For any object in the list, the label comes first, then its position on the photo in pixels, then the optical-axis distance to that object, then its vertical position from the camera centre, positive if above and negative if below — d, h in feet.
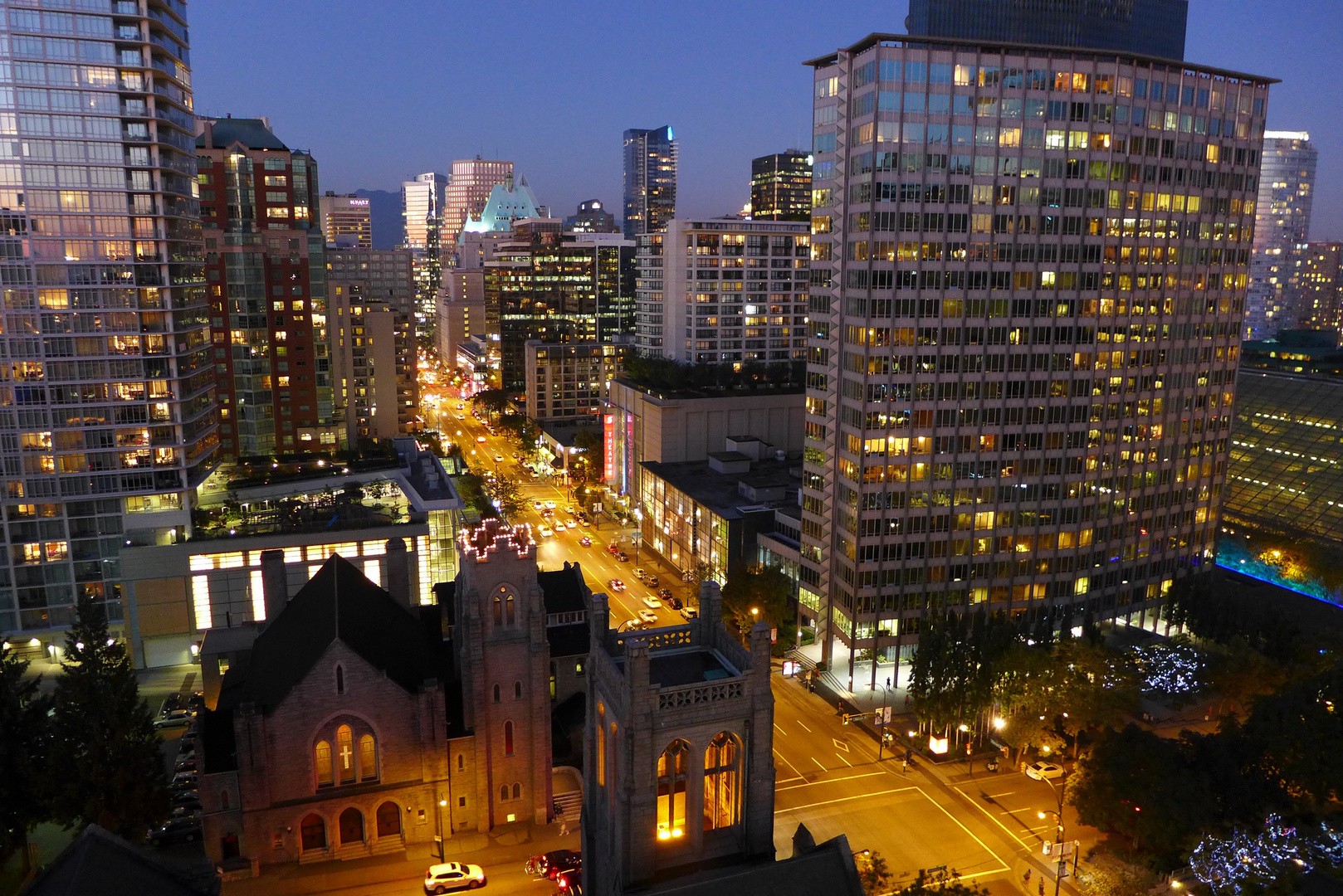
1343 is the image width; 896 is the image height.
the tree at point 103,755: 154.92 -81.13
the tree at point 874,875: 142.31 -92.00
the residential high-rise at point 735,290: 534.78 -0.40
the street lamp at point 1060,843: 158.58 -100.71
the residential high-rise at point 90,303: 259.39 -5.25
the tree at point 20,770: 154.51 -82.70
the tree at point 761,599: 274.36 -93.63
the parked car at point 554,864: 163.32 -103.83
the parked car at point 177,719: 228.63 -109.48
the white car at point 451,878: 160.76 -104.60
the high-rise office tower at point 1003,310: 244.63 -5.52
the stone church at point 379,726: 164.04 -81.62
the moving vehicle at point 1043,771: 197.47 -105.49
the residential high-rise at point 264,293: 392.88 -2.86
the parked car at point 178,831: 177.99 -108.29
